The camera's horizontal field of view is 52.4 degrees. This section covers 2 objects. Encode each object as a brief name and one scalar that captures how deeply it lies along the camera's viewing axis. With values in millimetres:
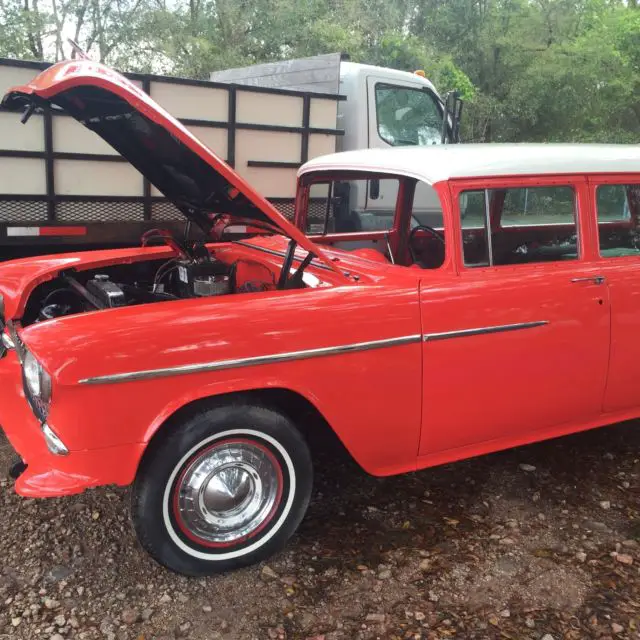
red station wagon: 2279
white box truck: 4844
